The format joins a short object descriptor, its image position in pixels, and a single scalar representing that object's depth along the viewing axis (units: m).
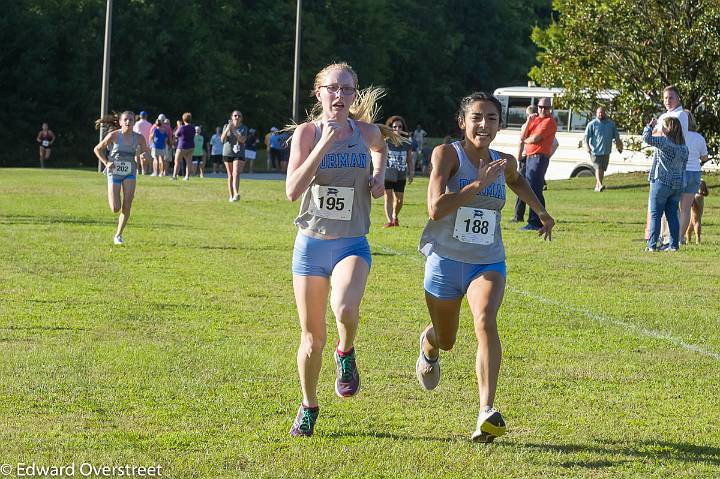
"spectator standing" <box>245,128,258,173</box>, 44.81
